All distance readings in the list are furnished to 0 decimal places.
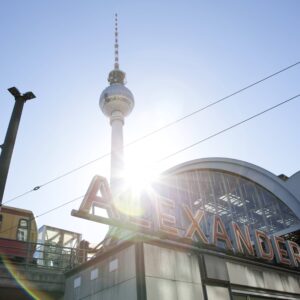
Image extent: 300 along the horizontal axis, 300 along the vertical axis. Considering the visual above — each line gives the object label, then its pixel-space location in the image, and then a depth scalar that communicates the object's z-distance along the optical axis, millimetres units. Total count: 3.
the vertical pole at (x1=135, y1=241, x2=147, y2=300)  12320
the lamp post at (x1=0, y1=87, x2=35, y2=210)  9609
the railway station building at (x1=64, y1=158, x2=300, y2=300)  13398
